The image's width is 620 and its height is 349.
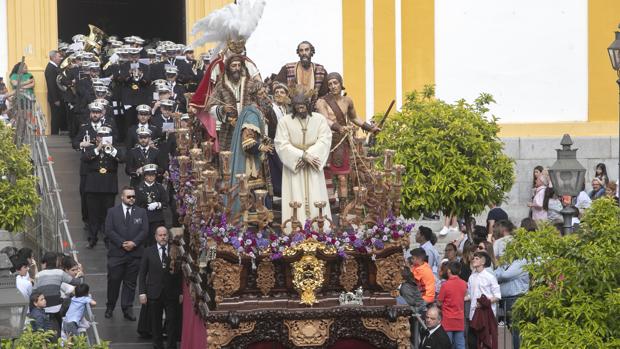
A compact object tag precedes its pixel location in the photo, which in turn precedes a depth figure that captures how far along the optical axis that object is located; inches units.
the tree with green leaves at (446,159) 1205.7
